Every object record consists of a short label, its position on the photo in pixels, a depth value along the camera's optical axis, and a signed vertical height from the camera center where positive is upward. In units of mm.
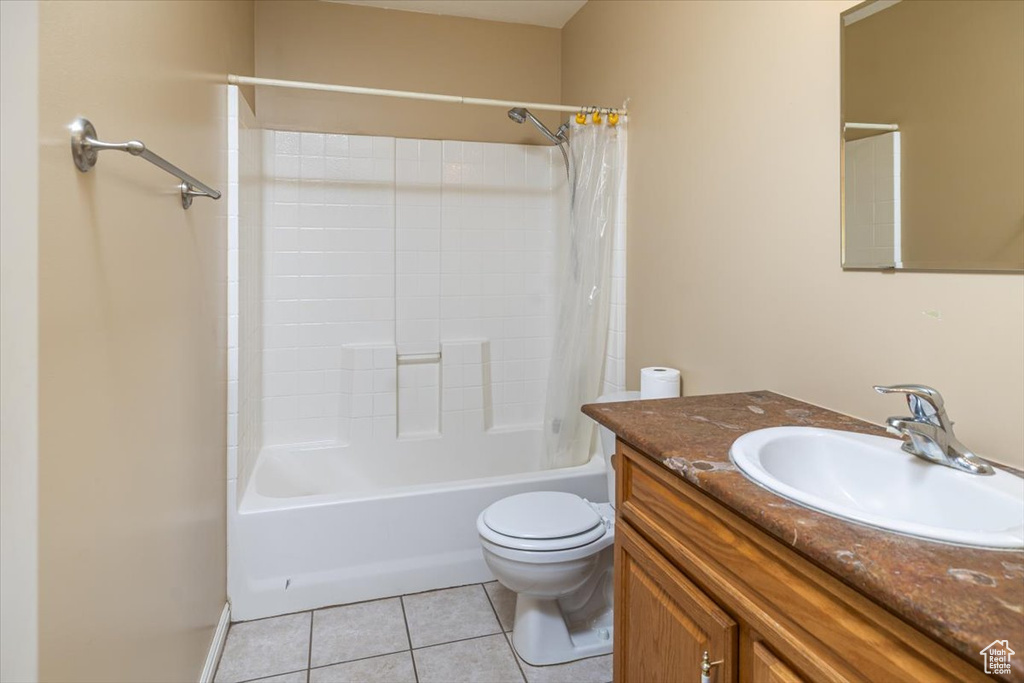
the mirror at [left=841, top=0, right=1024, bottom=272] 949 +385
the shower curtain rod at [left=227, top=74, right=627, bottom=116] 1962 +898
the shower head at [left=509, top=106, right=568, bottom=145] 2174 +867
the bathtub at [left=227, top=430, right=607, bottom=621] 1949 -723
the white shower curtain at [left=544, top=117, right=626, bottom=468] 2236 +187
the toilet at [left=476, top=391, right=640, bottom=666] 1643 -689
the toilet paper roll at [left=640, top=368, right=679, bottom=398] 1841 -151
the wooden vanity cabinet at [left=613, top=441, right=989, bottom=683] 642 -385
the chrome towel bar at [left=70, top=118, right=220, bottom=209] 846 +302
